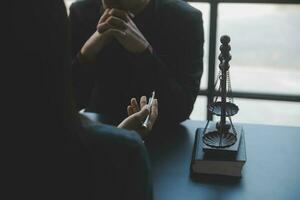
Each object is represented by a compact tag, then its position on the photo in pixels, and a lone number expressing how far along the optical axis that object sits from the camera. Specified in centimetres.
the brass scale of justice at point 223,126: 143
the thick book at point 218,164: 141
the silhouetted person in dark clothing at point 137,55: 183
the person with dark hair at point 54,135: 72
